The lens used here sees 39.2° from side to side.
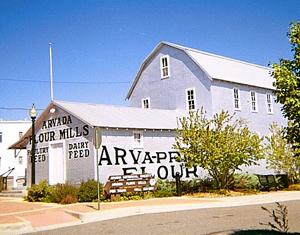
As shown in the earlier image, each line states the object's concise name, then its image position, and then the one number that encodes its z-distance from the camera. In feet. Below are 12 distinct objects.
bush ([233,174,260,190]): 79.82
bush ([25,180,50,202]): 72.29
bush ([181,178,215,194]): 77.25
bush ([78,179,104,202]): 66.49
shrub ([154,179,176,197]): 71.94
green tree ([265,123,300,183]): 86.48
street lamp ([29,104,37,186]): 81.10
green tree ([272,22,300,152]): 27.63
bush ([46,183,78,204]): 66.02
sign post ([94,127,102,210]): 50.98
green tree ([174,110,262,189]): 71.10
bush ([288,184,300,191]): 81.30
